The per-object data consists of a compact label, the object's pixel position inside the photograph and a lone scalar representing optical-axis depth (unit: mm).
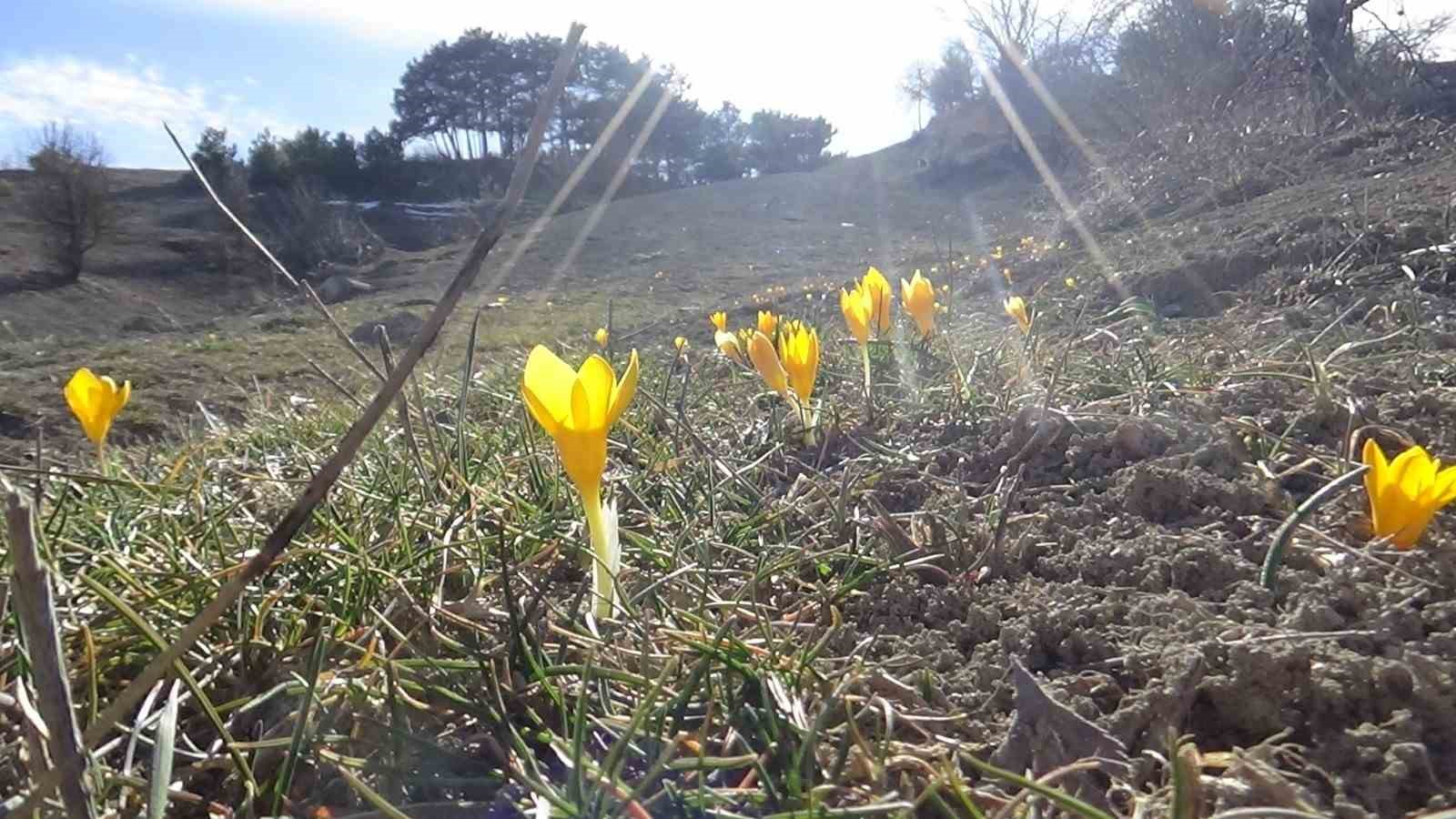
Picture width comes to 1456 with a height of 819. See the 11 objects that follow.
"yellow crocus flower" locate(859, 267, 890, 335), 520
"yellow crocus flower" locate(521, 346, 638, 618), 231
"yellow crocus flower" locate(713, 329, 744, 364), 499
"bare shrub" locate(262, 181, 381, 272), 14146
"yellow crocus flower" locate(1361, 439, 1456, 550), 238
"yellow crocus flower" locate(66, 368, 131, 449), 426
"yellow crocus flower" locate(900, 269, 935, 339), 527
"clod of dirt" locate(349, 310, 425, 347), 6021
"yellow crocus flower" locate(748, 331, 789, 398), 423
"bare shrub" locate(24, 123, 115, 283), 12408
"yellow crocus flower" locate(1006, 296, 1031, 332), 550
